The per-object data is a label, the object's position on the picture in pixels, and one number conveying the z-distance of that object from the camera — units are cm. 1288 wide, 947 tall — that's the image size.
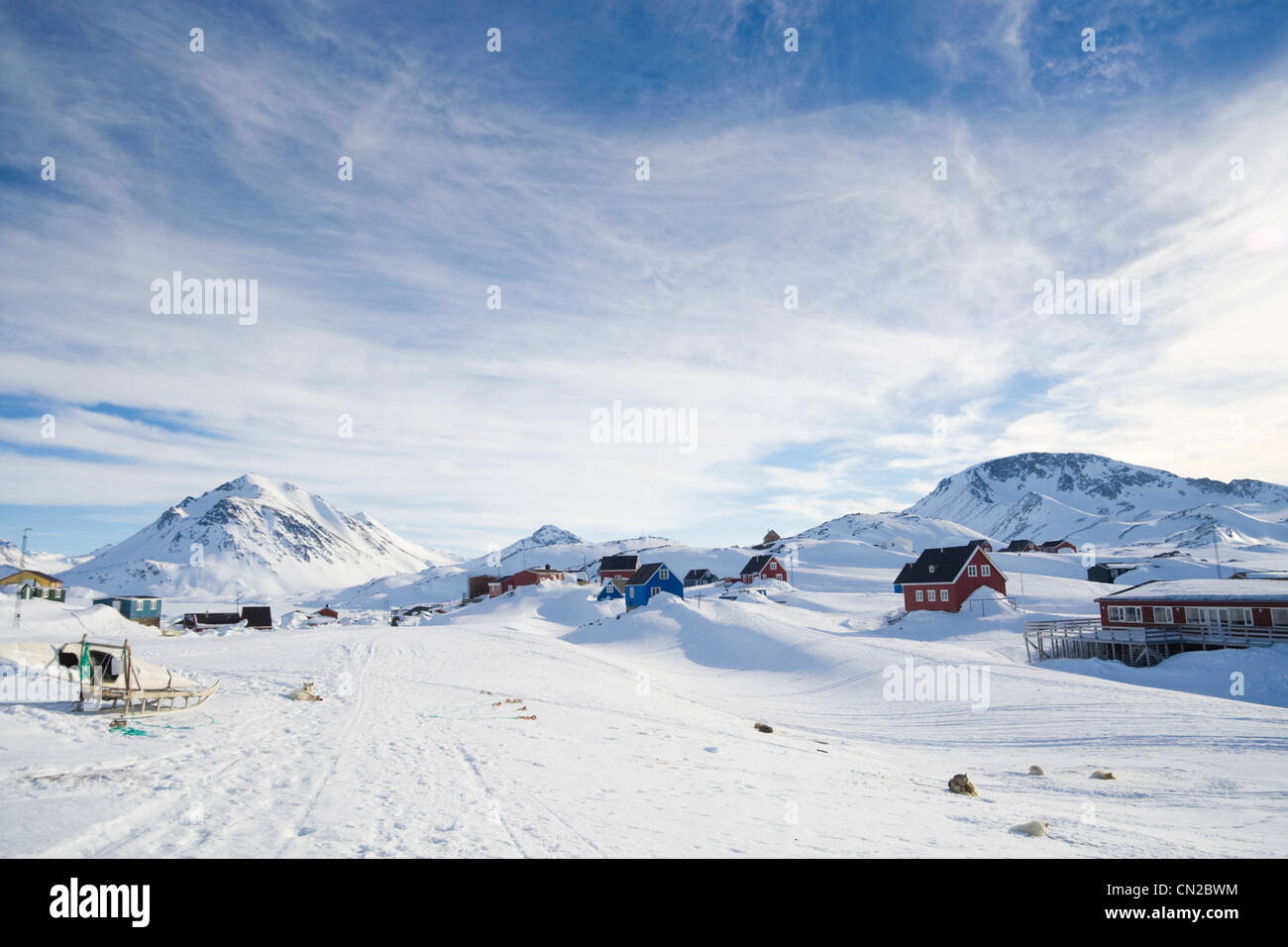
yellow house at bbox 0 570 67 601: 7511
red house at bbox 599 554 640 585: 9852
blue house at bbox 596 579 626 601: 8166
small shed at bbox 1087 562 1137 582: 9106
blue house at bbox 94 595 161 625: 7331
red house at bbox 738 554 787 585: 9406
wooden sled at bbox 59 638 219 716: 1897
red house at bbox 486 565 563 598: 10138
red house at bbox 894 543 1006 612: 6053
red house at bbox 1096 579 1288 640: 3891
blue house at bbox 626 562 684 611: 7375
